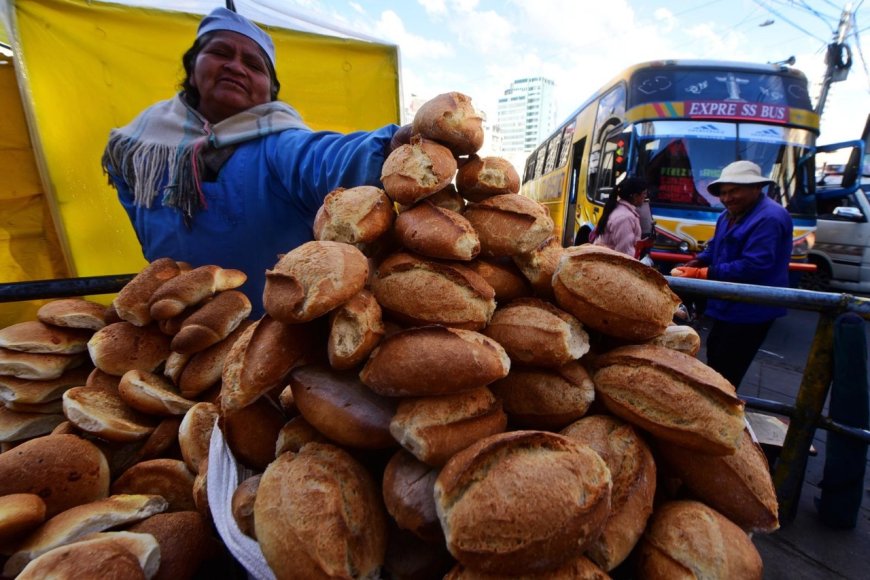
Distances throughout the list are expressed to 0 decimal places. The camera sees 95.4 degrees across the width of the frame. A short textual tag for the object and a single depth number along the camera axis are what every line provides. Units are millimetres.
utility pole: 12148
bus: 5812
